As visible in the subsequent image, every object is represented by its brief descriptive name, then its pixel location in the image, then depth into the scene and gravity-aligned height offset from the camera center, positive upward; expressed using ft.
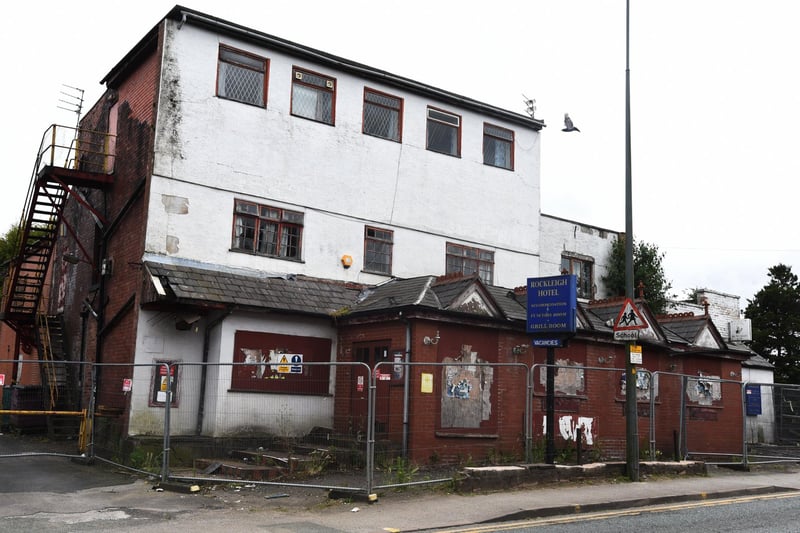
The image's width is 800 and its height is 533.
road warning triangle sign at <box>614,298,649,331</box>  47.97 +4.83
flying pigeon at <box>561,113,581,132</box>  65.46 +22.50
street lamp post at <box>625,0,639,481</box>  49.01 -0.35
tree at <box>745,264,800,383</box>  127.75 +13.12
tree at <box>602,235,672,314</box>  98.63 +15.78
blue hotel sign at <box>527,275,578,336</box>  46.70 +5.43
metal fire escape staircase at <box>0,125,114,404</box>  64.95 +14.72
